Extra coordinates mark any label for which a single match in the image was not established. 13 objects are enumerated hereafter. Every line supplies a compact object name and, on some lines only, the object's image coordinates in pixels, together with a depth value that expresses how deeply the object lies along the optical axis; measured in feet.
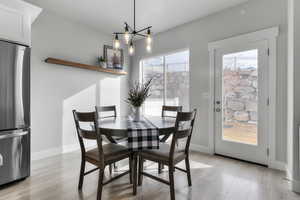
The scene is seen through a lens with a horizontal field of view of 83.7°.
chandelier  6.71
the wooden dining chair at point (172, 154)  5.37
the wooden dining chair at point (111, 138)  7.05
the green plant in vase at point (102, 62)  12.16
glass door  8.52
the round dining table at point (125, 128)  5.47
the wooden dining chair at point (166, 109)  7.30
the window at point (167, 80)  12.03
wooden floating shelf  9.72
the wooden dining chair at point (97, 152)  5.38
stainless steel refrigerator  6.42
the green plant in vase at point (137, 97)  7.08
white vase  7.38
